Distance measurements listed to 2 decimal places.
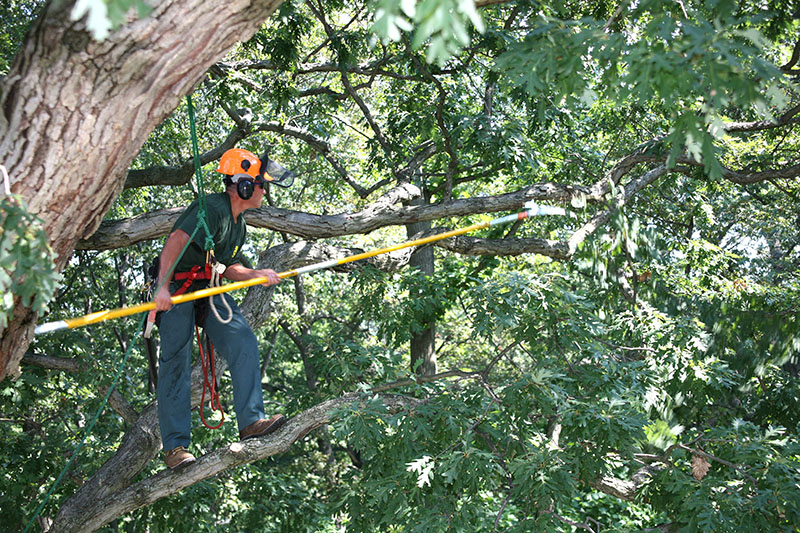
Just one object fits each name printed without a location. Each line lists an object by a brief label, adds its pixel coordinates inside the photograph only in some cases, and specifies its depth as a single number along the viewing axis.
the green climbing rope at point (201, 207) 3.79
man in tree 4.06
